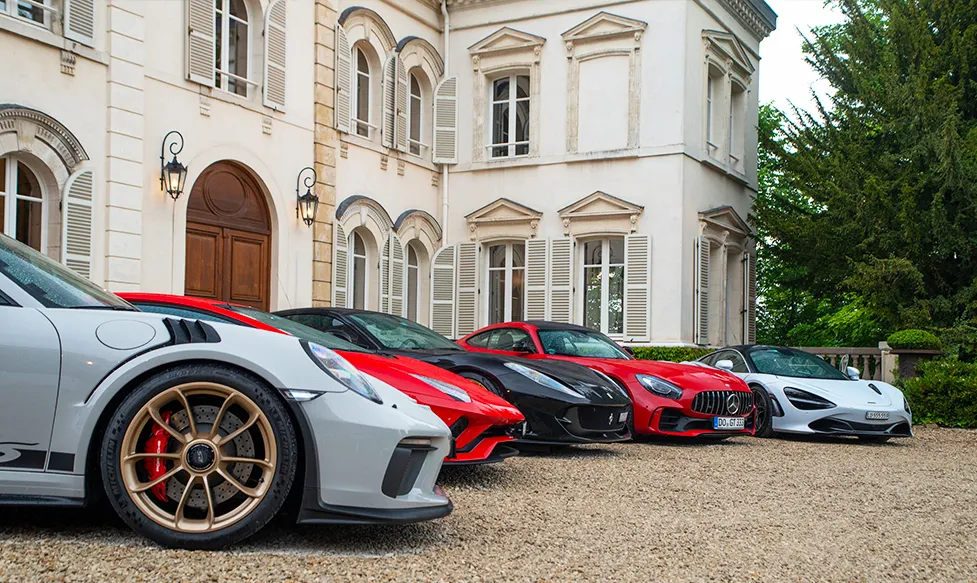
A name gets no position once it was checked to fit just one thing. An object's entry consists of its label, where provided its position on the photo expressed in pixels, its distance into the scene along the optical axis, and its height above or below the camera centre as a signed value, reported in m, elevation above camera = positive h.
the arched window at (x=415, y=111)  21.94 +3.77
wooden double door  16.05 +0.79
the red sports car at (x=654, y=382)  10.62 -0.88
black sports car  8.48 -0.73
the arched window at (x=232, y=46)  16.41 +3.84
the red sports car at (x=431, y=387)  6.49 -0.60
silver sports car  4.29 -0.58
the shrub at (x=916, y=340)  16.84 -0.63
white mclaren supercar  12.06 -1.18
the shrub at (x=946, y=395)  15.27 -1.37
